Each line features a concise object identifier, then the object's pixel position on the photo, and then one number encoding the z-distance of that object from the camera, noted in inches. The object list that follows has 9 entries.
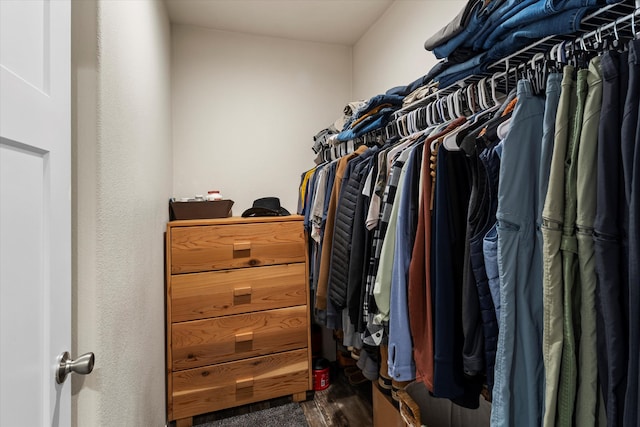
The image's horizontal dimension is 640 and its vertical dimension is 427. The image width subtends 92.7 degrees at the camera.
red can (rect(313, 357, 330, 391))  76.9
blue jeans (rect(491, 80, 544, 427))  25.6
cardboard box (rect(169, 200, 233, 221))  70.2
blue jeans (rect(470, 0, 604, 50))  26.0
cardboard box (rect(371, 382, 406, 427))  52.1
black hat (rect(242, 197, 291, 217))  85.8
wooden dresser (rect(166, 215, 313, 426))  64.2
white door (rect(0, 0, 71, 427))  17.8
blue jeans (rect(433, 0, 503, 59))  32.0
